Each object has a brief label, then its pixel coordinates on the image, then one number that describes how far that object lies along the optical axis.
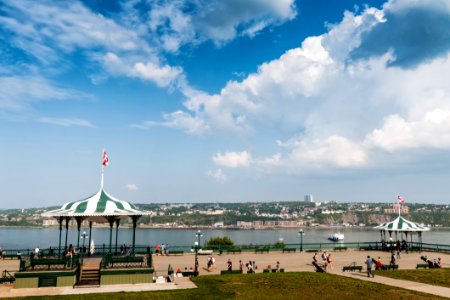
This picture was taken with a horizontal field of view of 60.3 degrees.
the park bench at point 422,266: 30.98
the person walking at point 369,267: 26.17
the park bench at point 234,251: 41.09
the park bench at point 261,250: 41.87
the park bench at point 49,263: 23.16
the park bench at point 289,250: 42.38
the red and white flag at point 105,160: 31.62
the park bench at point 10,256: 35.58
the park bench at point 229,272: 26.99
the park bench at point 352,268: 28.73
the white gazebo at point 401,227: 45.41
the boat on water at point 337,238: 155.62
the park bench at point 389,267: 29.91
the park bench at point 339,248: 44.63
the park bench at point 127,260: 23.95
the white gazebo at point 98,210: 26.14
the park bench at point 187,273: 26.91
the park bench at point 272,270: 27.77
